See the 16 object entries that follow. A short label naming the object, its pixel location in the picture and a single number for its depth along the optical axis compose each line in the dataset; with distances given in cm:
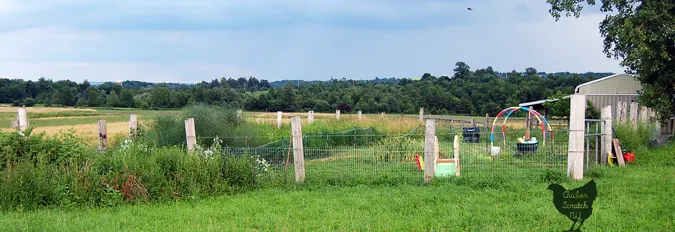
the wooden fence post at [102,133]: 1337
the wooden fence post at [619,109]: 1746
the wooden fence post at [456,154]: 1013
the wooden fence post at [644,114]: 1755
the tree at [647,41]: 1502
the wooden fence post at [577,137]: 976
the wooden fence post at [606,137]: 1198
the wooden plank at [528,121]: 2362
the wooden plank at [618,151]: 1209
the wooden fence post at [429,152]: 968
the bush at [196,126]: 1462
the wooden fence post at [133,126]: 1532
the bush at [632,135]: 1361
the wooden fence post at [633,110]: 1702
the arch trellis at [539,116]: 1718
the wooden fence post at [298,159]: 972
